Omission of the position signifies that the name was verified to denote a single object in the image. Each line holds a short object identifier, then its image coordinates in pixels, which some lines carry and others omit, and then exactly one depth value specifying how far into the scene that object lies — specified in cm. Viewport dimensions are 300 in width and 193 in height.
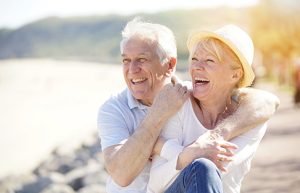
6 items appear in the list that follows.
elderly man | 341
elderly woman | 340
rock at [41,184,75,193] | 753
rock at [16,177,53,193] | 826
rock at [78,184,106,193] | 741
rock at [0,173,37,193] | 839
